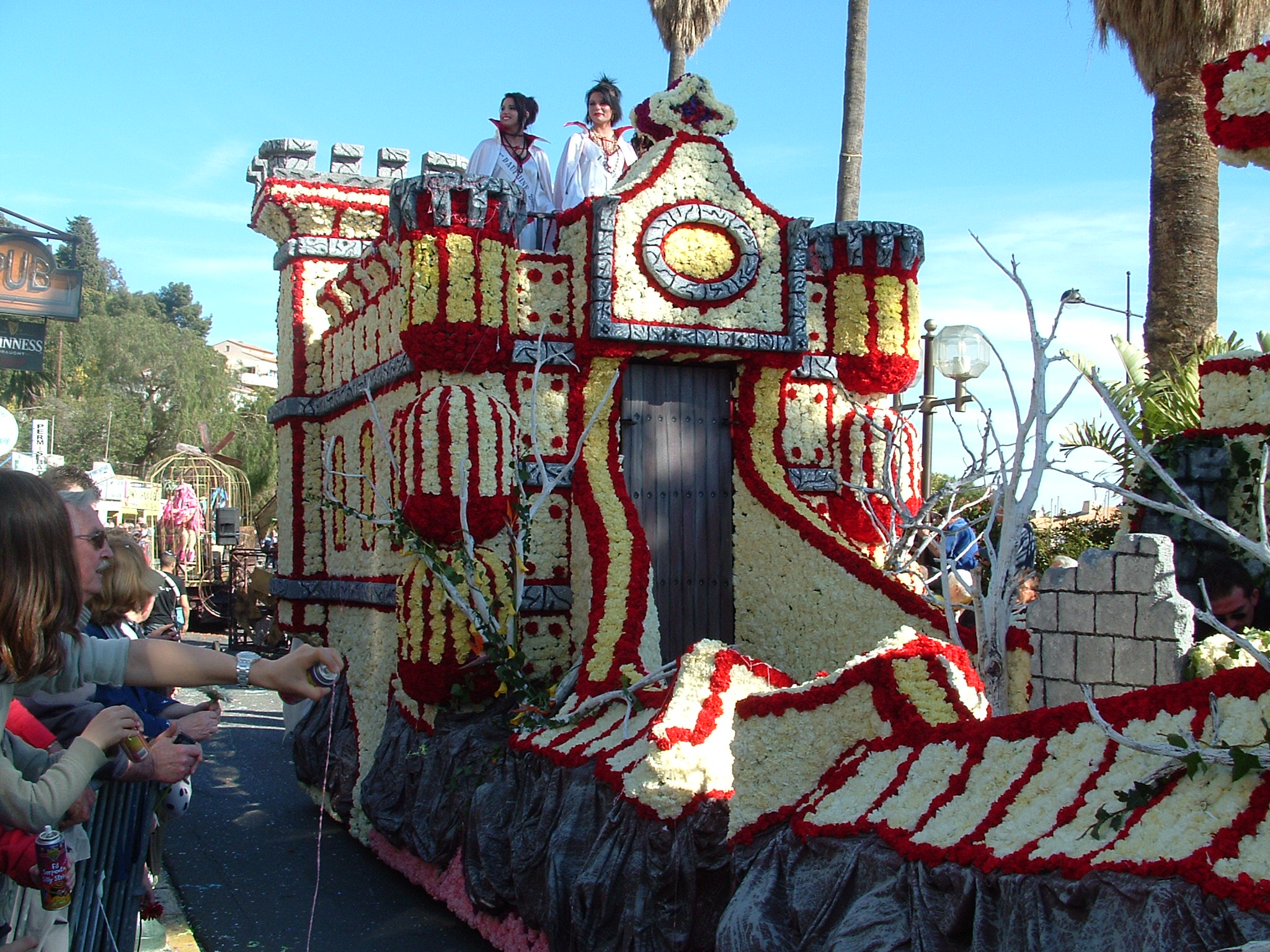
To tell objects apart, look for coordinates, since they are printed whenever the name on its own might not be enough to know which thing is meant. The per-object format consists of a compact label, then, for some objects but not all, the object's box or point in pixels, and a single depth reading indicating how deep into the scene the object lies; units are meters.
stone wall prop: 4.95
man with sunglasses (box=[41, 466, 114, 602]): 3.59
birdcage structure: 21.12
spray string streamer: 6.76
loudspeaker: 19.30
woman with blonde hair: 4.20
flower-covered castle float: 3.98
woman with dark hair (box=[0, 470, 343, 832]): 2.77
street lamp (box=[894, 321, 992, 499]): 8.98
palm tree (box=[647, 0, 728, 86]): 15.97
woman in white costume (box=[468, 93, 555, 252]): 9.38
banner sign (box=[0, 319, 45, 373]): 15.01
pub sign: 15.14
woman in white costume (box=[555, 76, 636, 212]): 9.51
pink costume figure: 21.09
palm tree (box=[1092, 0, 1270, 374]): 10.91
